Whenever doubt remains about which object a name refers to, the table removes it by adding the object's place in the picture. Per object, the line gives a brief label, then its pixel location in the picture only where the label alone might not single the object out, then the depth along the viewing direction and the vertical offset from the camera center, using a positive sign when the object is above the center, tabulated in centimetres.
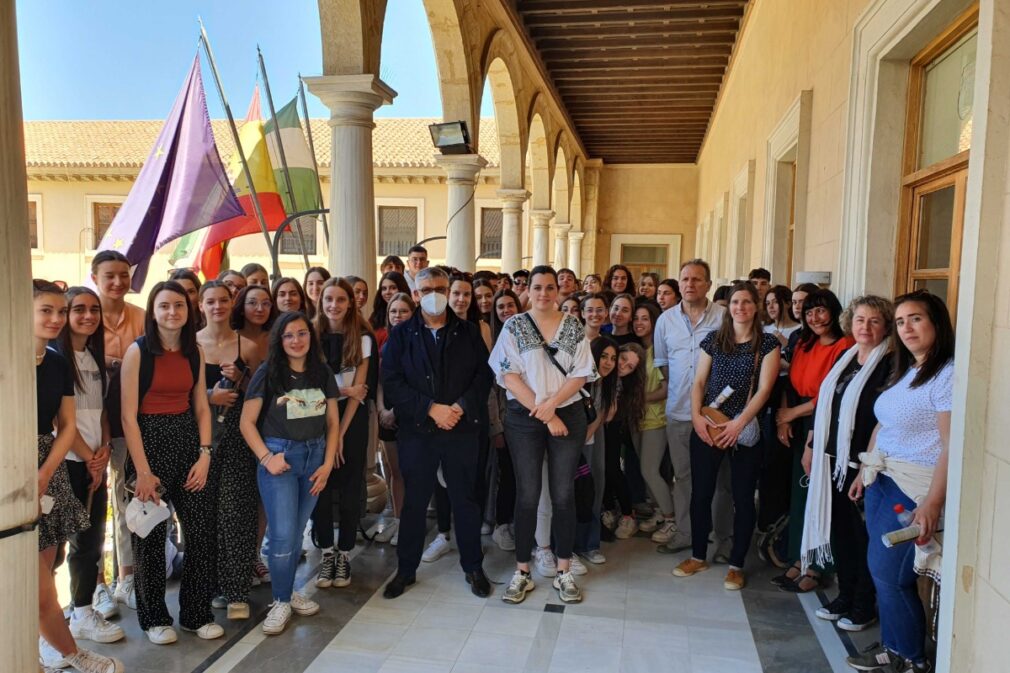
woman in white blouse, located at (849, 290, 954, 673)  221 -58
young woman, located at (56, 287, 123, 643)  263 -69
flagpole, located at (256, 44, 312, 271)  639 +114
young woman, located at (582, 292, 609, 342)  361 -15
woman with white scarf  270 -69
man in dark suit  317 -59
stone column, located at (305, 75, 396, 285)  488 +83
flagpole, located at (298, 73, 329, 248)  699 +184
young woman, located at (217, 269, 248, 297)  390 -1
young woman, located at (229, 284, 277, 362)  332 -17
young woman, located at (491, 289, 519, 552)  378 -115
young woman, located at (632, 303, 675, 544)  383 -86
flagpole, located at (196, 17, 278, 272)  580 +119
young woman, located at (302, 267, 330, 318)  423 -3
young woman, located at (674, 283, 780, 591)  327 -54
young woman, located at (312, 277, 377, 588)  334 -65
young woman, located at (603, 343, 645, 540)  375 -78
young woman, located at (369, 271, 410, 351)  421 -10
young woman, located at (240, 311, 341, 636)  285 -65
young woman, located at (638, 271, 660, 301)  595 +0
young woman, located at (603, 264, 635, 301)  593 +4
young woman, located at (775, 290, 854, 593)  321 -46
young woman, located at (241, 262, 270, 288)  414 +3
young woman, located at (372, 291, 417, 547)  363 -86
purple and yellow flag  510 +62
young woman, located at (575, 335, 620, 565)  358 -76
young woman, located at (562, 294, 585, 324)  408 -14
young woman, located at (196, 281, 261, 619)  296 -85
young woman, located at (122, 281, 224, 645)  265 -68
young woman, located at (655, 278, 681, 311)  477 -6
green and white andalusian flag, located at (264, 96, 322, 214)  672 +115
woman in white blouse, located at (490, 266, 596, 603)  310 -56
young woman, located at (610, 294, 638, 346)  402 -18
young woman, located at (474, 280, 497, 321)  443 -10
